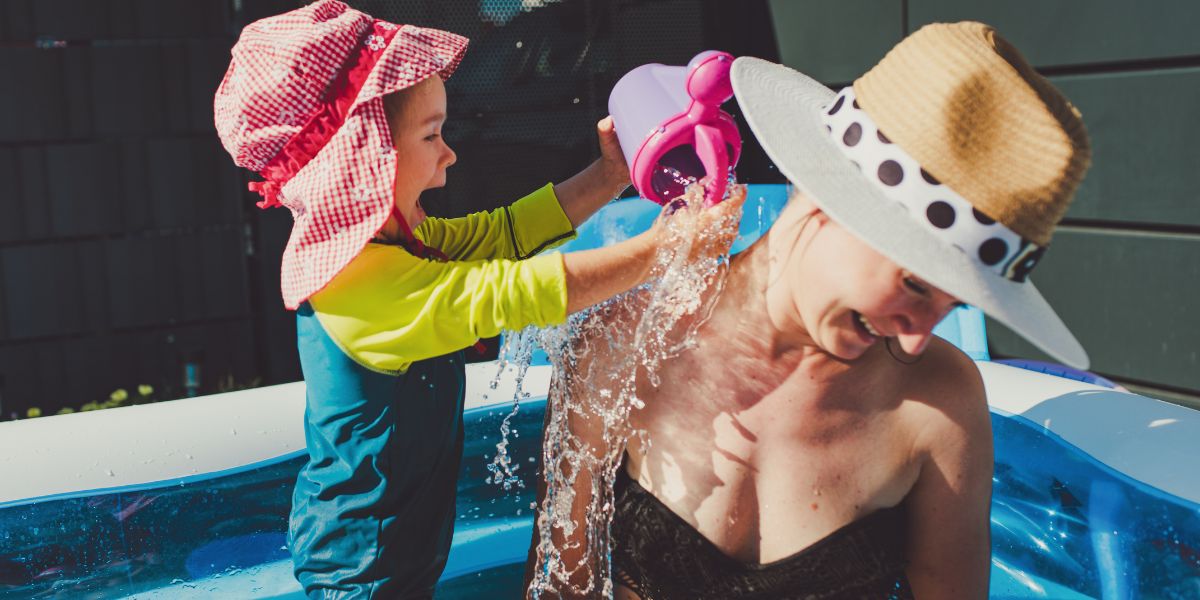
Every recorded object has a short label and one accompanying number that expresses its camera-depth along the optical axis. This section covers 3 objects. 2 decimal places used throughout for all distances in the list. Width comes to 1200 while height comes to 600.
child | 1.47
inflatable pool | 2.11
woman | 1.25
